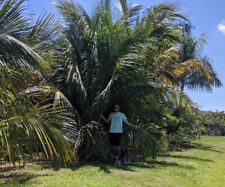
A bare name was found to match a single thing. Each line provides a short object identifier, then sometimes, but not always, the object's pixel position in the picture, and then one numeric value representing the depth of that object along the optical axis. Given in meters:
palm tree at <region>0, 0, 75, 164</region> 4.47
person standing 7.82
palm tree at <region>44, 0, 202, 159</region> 8.00
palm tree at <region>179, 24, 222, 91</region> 16.20
